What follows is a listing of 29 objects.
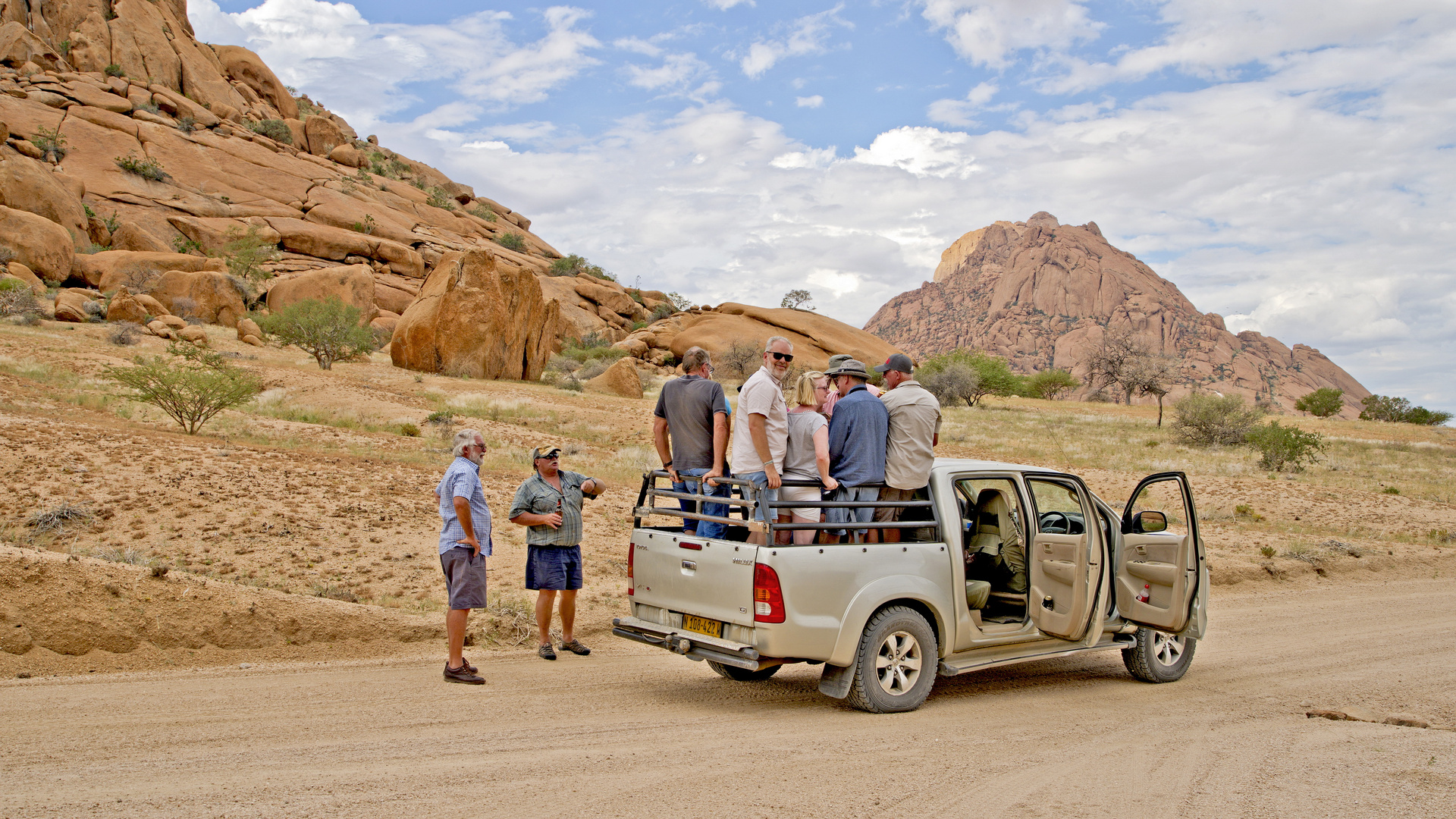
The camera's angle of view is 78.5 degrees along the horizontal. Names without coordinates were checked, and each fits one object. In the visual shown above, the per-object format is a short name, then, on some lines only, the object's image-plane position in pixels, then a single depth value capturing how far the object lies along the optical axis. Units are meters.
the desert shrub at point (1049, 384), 68.12
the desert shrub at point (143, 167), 55.22
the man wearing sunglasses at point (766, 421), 6.35
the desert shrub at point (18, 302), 29.32
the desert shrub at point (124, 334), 27.20
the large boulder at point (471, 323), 35.16
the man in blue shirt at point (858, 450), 6.44
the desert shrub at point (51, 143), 52.41
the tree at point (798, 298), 71.25
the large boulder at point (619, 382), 37.78
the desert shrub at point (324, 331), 31.70
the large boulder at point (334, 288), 43.38
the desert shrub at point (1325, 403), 57.78
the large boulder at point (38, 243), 37.81
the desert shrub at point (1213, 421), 31.69
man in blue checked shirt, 6.50
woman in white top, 6.30
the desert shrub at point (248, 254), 48.16
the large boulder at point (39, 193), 41.44
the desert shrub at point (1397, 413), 55.44
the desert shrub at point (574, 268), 74.12
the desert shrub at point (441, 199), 79.04
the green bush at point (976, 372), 50.38
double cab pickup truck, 5.66
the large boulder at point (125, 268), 39.31
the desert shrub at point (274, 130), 72.31
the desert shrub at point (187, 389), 15.91
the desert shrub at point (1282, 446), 24.69
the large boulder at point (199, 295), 38.00
